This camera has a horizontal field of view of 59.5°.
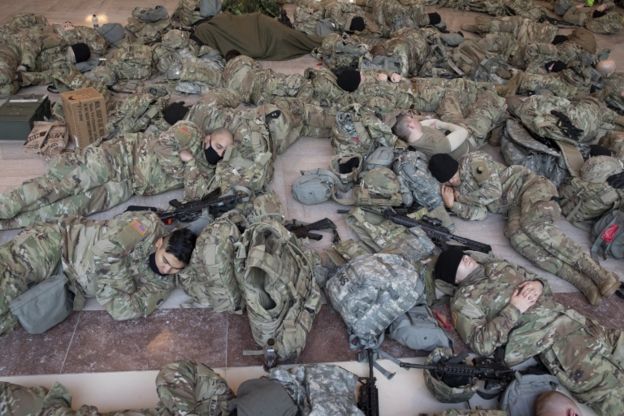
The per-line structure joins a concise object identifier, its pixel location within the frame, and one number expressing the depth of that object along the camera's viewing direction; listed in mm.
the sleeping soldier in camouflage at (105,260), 4074
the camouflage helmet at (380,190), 5391
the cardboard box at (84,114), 5988
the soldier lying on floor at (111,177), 4953
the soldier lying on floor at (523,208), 4996
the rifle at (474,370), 3861
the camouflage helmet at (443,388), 3836
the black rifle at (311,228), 5242
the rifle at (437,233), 5156
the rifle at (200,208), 5055
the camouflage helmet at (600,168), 5547
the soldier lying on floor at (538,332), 4023
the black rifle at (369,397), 3752
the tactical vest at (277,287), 4031
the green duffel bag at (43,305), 4000
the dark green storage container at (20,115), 6176
